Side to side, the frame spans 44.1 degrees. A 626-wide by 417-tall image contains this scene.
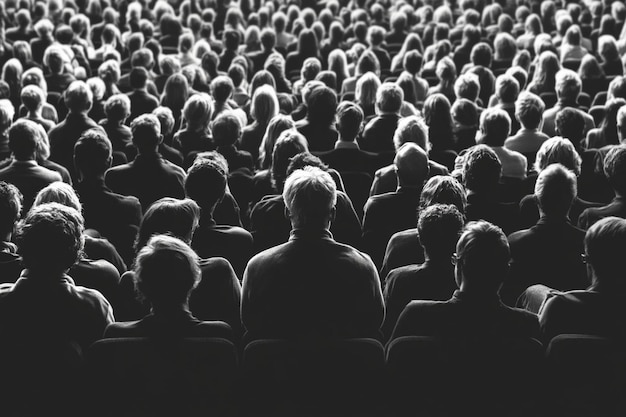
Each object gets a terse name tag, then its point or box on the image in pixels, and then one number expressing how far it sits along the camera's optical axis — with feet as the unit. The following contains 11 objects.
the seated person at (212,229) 14.79
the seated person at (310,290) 11.61
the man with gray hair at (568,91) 26.14
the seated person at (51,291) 11.15
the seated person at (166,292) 10.53
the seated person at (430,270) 12.49
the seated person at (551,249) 14.52
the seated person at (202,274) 12.69
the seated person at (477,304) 10.77
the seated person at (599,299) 11.18
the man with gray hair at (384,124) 23.61
